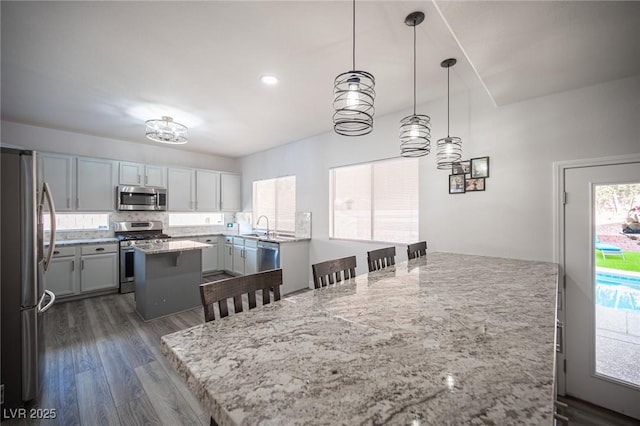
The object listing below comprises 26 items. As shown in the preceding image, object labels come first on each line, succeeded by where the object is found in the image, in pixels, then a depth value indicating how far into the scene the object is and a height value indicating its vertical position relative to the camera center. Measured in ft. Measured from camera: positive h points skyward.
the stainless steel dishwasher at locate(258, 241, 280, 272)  14.39 -2.46
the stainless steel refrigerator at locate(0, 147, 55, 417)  5.75 -1.42
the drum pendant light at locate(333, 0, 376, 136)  4.59 +2.13
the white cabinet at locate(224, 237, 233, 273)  18.44 -2.98
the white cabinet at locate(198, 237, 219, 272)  18.02 -3.02
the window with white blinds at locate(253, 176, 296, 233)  16.83 +0.71
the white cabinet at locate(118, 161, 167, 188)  15.70 +2.40
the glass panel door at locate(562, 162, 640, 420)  6.82 -2.06
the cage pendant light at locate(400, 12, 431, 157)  5.93 +2.16
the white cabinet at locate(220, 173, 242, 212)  20.12 +1.59
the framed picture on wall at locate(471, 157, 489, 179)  9.07 +1.58
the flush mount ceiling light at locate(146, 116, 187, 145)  10.70 +3.50
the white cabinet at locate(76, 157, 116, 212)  14.20 +1.63
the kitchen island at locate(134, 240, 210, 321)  10.72 -2.79
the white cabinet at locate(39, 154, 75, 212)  13.12 +1.84
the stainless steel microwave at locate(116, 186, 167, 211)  15.37 +0.91
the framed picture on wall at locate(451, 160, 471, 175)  9.44 +1.63
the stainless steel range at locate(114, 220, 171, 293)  14.62 -1.48
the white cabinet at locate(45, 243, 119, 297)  12.70 -2.90
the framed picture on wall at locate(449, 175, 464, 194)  9.59 +1.04
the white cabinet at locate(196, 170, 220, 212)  18.86 +1.68
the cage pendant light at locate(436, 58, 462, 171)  7.50 +1.86
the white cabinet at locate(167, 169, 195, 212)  17.52 +1.56
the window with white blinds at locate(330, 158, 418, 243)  11.28 +0.55
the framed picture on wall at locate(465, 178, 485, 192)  9.18 +0.98
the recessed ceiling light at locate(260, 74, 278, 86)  8.61 +4.50
